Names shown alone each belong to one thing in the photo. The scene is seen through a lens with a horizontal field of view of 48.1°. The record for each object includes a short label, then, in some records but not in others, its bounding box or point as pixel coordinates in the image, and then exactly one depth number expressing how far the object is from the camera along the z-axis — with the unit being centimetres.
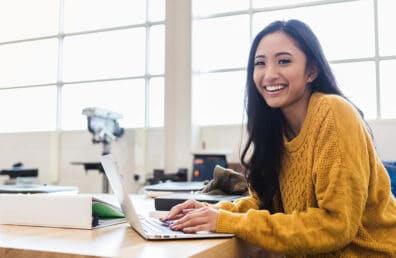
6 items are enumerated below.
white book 95
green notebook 100
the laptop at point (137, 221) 83
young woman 92
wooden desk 68
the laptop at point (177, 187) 189
